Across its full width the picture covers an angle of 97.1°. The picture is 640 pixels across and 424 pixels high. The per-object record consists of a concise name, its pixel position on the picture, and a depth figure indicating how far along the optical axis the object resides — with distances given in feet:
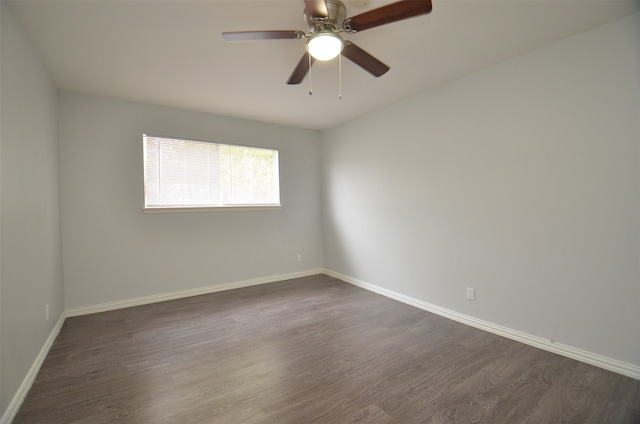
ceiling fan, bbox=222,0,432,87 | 4.73
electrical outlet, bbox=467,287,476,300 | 8.96
